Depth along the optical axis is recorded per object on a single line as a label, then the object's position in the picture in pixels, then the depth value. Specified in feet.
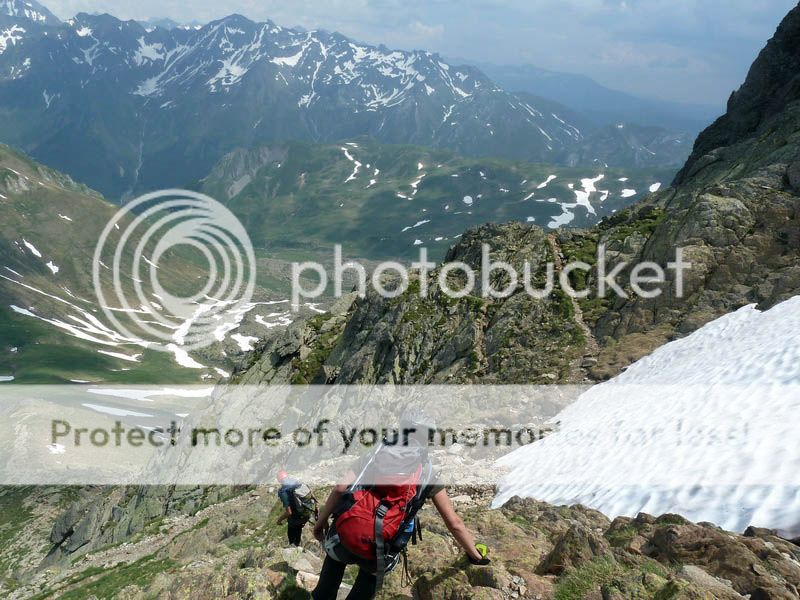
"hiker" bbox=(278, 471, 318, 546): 52.08
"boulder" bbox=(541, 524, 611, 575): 33.93
